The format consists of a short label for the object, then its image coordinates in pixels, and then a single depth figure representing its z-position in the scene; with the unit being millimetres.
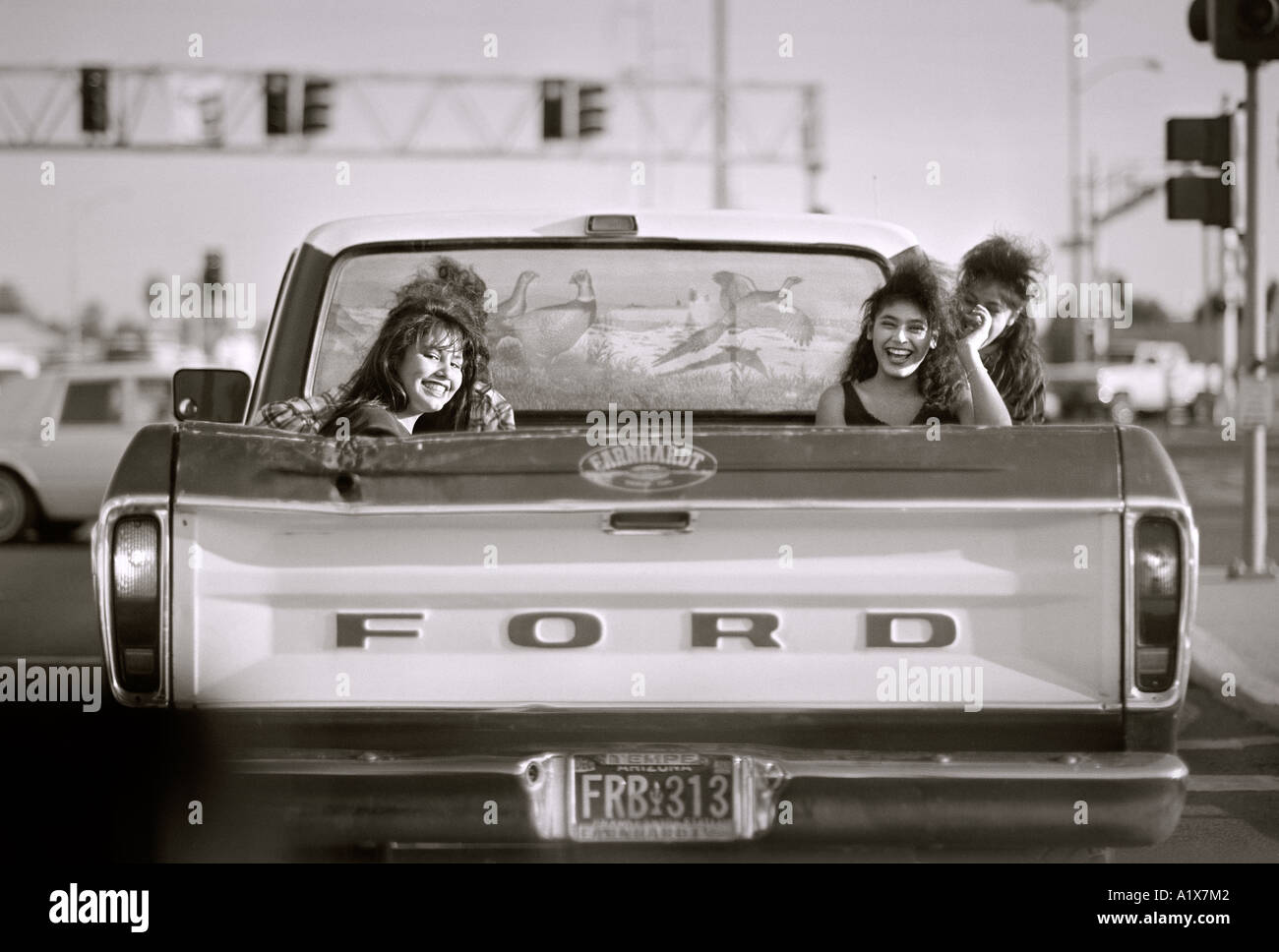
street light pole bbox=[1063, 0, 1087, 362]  47438
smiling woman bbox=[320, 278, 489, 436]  4410
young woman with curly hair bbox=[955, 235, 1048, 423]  5656
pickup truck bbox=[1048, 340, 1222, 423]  46594
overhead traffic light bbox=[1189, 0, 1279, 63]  11258
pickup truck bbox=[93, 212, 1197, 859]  3492
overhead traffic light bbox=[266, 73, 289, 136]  30266
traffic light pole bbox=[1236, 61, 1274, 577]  12359
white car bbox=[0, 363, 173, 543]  16734
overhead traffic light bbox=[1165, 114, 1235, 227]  11789
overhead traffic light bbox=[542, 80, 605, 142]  29891
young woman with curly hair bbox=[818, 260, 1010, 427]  4676
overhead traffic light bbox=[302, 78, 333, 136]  30453
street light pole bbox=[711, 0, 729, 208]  30844
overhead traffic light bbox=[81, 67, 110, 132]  28688
